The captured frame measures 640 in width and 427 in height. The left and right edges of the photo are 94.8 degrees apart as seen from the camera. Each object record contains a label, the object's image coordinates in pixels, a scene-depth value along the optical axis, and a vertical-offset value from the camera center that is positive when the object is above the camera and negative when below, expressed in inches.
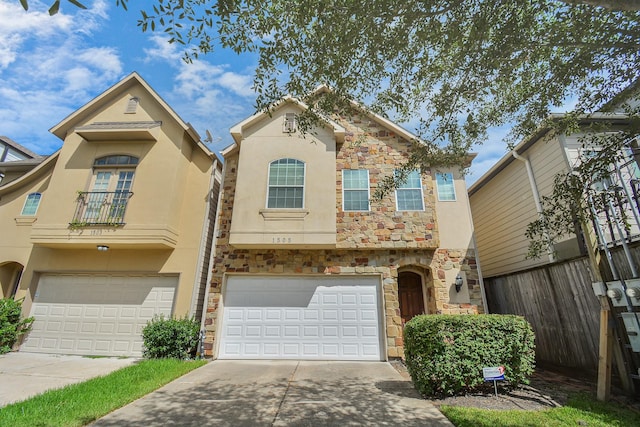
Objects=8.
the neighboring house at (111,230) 362.3 +101.6
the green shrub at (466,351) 200.1 -21.1
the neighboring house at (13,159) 463.8 +285.7
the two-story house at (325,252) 350.6 +78.2
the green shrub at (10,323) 349.4 -9.8
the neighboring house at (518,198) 325.7 +161.1
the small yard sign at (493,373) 190.7 -33.3
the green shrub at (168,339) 327.0 -24.8
